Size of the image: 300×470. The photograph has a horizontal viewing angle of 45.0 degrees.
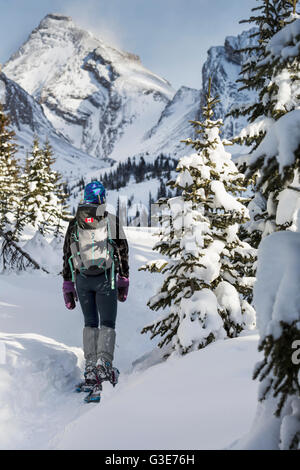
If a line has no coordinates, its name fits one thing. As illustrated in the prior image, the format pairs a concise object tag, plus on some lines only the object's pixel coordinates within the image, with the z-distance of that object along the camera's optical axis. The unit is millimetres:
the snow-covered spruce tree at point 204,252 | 6480
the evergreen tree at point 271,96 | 1900
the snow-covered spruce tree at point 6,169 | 14809
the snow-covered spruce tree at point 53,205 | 21734
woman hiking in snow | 5539
